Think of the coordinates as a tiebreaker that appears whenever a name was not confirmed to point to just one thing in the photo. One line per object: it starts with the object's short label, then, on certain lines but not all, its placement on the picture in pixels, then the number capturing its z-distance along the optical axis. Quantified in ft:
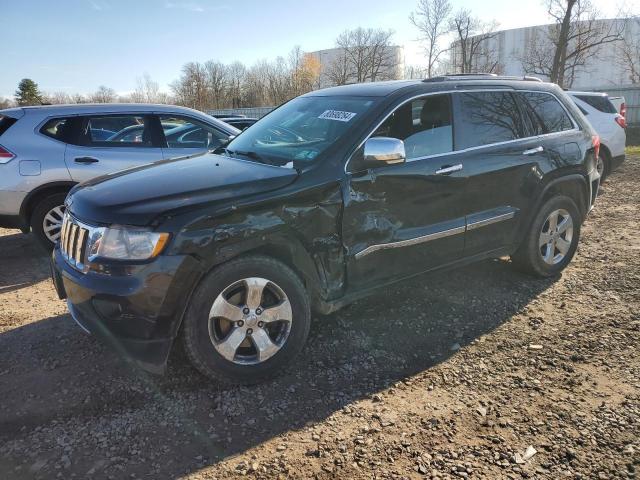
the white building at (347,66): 197.16
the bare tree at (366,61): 190.19
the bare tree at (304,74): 179.05
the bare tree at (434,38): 146.43
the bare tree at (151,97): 198.59
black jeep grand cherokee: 8.93
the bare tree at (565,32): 77.10
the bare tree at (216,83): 193.57
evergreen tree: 184.90
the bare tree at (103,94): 199.50
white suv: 29.37
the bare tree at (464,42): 140.66
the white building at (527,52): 212.23
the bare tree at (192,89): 179.98
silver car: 17.99
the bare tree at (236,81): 193.16
